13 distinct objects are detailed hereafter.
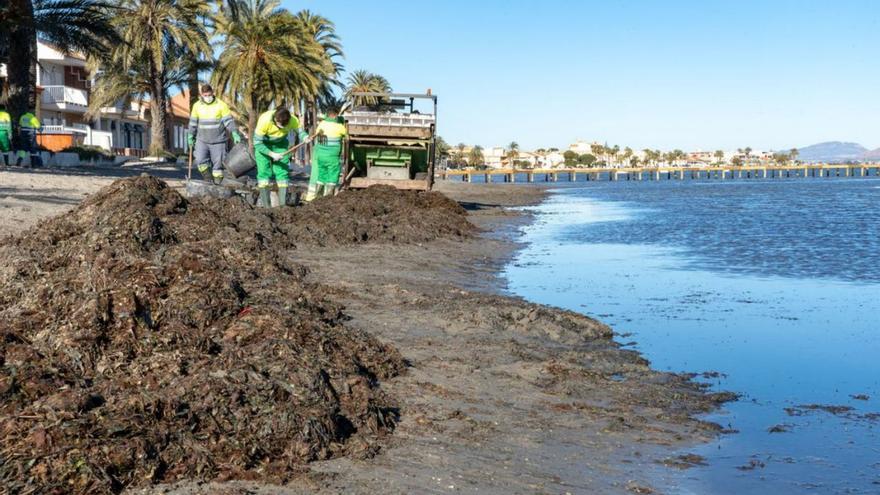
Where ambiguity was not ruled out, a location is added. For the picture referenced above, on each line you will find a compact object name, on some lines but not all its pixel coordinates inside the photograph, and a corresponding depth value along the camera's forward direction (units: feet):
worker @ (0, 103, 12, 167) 84.79
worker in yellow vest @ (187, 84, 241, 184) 49.29
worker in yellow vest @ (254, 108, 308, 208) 50.34
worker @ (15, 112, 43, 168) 87.35
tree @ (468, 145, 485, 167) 572.10
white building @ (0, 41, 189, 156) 184.14
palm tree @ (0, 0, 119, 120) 83.51
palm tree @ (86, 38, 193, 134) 151.84
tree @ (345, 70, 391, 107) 256.73
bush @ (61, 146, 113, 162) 108.94
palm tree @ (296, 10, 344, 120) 185.37
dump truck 65.10
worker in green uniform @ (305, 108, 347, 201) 58.75
